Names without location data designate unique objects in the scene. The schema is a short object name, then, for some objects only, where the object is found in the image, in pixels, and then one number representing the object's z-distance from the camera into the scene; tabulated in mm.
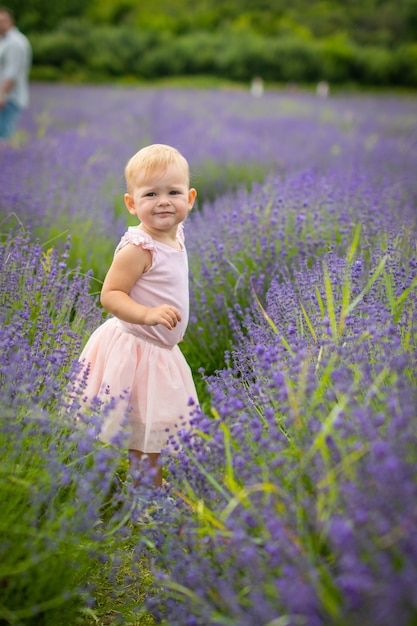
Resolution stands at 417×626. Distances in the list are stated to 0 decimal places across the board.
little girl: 2256
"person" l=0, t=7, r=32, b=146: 7132
